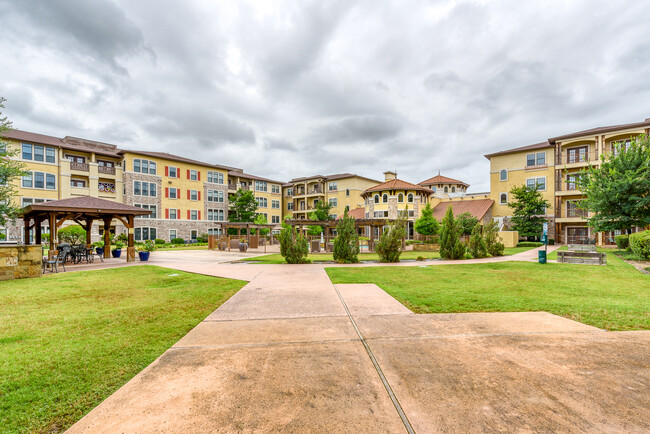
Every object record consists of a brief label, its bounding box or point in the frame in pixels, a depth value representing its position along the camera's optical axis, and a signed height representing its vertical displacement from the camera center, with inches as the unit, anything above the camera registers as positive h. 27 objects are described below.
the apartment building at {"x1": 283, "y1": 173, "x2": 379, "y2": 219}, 1882.4 +206.2
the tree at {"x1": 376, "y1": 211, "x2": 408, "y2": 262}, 605.0 -49.1
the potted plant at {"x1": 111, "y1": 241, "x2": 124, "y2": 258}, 745.6 -80.1
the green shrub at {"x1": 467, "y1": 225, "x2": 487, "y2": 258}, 698.2 -66.7
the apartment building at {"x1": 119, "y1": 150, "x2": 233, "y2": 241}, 1448.1 +164.4
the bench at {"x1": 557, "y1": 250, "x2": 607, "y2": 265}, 536.8 -79.3
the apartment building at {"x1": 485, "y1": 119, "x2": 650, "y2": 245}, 1146.0 +234.5
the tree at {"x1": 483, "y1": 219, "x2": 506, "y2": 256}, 738.8 -62.9
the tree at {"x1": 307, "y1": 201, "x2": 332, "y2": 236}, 1634.8 +42.7
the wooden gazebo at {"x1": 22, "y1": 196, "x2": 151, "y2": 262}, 578.9 +25.1
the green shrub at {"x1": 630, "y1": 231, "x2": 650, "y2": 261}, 542.0 -54.1
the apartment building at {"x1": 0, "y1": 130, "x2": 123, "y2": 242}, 1173.1 +248.5
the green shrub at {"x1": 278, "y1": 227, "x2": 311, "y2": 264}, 574.6 -55.1
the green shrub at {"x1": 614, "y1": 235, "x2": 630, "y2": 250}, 804.6 -66.6
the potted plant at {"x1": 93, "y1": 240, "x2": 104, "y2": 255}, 758.2 -76.1
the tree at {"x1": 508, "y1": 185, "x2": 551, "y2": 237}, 1203.9 +34.4
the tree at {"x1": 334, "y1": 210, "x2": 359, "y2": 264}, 595.0 -45.6
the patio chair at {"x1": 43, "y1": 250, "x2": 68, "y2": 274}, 461.9 -66.7
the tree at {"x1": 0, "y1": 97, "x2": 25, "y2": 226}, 518.3 +96.6
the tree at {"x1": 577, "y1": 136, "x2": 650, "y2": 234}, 669.9 +68.8
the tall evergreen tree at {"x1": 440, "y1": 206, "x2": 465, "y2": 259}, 672.4 -51.8
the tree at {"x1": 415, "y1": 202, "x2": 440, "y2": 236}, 1207.6 -22.0
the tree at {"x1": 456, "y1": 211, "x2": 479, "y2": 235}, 1167.6 -10.3
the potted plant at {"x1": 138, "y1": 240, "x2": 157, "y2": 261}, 641.6 -74.3
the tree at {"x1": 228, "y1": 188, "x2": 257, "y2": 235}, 1681.8 +90.2
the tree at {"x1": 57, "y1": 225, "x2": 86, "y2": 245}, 964.0 -40.4
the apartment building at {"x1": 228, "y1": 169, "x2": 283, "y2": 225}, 1895.9 +229.4
